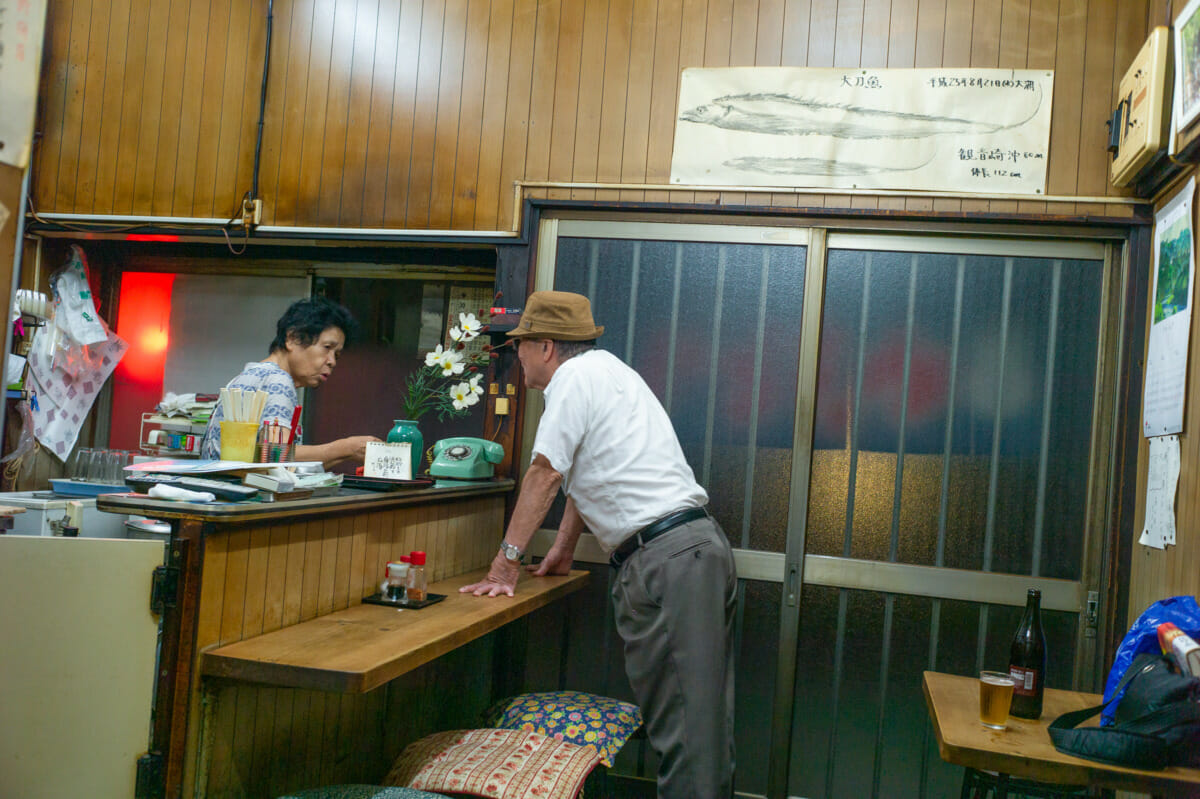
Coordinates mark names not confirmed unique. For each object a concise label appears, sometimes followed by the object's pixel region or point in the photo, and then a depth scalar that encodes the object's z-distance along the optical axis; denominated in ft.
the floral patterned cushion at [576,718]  8.21
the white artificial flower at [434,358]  11.27
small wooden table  5.62
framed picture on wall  8.41
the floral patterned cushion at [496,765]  6.84
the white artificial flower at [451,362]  11.35
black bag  5.57
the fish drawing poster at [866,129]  10.76
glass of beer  6.44
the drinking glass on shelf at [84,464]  10.42
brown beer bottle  6.81
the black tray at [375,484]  8.74
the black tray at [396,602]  8.09
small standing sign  9.12
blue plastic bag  6.35
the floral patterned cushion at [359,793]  6.31
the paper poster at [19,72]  3.71
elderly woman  10.11
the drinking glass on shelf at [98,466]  10.38
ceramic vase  9.94
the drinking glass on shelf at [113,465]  10.34
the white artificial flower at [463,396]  11.72
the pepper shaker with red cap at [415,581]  8.29
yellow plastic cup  7.42
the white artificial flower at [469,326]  11.66
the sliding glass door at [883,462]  10.61
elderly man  8.50
